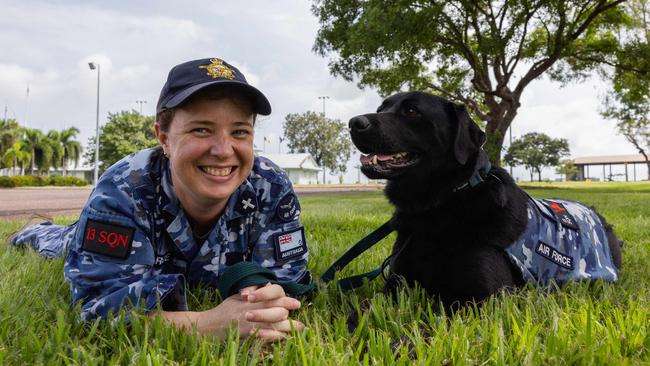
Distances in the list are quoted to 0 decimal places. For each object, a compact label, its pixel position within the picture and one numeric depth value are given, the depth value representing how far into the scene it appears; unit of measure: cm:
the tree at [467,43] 1495
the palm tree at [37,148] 6062
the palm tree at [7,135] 5784
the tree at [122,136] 4703
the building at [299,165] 6699
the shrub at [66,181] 4344
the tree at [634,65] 1742
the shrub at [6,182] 3601
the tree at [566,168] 7006
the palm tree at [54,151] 6206
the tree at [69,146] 6712
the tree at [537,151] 6234
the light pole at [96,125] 3069
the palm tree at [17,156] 5562
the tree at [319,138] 7031
